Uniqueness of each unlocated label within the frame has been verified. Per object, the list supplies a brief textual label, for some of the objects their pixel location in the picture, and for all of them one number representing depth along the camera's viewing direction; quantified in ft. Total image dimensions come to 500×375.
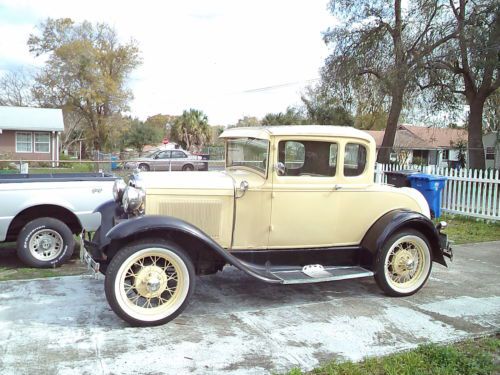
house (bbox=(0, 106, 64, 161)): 105.91
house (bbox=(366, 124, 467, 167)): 148.83
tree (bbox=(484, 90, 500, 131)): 75.16
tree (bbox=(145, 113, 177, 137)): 276.70
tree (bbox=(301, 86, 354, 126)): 76.97
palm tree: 170.50
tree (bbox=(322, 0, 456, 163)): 58.59
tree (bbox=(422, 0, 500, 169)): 52.19
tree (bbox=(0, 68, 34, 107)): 163.02
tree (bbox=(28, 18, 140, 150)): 141.38
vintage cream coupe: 14.07
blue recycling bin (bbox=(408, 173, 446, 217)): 33.73
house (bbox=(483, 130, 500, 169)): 108.05
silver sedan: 80.94
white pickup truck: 19.79
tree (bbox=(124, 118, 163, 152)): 205.36
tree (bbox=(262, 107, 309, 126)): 143.74
